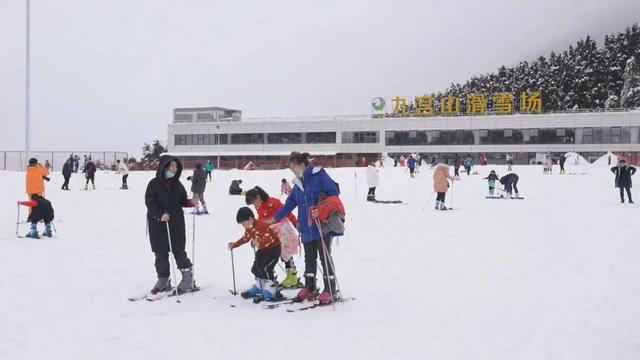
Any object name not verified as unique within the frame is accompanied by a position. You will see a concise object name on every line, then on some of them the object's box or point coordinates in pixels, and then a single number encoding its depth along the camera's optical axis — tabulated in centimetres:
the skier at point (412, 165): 3866
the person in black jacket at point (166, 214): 734
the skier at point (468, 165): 4096
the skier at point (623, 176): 2103
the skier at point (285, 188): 2220
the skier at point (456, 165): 3581
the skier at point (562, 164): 3954
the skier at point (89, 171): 3005
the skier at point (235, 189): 2317
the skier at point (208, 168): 3875
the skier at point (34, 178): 1480
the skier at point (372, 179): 2334
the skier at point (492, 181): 2486
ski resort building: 7506
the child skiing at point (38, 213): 1295
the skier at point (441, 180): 1952
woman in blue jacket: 700
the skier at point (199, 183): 1864
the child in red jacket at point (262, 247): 731
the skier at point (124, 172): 3010
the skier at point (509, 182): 2447
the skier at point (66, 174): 2945
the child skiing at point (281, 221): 744
